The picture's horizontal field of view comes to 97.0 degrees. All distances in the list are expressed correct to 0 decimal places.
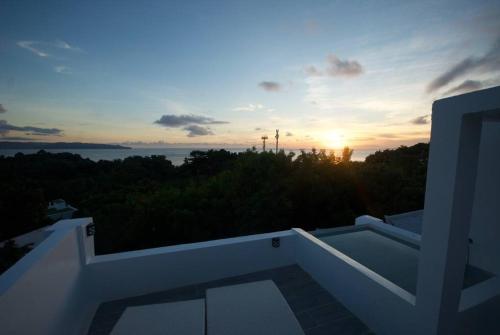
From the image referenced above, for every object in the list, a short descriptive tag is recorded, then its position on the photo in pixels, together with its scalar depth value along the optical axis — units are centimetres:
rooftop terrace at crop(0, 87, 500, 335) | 184
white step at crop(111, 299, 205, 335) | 200
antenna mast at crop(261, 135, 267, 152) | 2602
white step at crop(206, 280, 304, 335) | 202
